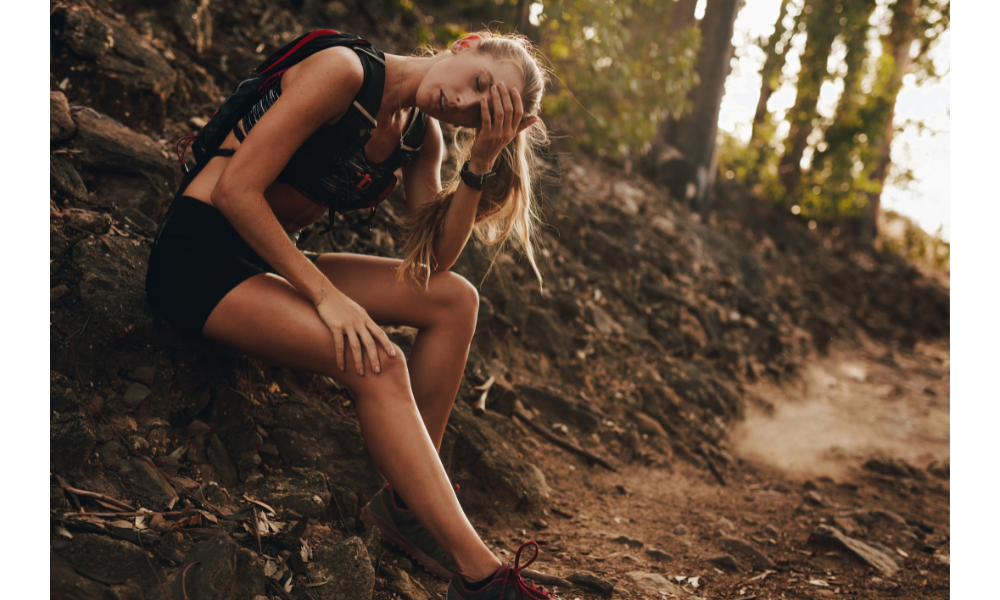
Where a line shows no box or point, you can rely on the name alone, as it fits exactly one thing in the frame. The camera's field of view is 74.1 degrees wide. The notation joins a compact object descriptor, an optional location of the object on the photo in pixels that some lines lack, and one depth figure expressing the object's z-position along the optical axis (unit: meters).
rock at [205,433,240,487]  2.06
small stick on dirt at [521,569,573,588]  2.18
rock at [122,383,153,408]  2.03
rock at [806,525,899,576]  2.74
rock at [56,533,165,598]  1.47
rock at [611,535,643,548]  2.70
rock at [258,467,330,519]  2.01
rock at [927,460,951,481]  4.38
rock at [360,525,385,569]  1.94
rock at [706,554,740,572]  2.59
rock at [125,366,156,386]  2.08
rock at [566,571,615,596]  2.18
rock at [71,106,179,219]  2.68
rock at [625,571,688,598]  2.29
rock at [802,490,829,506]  3.48
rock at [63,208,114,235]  2.32
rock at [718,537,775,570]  2.69
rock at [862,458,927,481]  4.23
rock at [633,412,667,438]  3.99
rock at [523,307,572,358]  4.15
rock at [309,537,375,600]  1.74
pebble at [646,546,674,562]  2.62
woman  1.76
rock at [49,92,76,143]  2.61
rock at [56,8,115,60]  3.06
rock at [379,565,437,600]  1.91
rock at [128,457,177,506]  1.80
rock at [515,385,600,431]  3.67
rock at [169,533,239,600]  1.52
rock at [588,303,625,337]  4.77
